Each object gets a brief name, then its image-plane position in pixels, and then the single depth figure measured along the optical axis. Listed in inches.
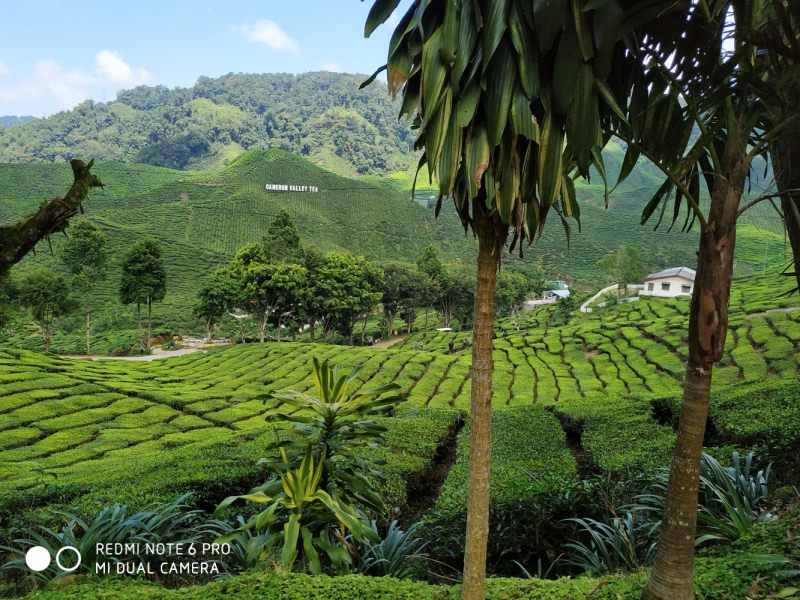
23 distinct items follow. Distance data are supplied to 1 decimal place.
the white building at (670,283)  1690.5
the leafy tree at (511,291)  1857.8
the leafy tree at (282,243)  1473.9
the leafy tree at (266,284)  1233.4
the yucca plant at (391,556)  153.6
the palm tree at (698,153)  105.3
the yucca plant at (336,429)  152.7
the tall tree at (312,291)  1298.0
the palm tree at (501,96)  98.1
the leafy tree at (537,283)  2228.1
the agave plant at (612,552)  141.6
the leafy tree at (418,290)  1569.9
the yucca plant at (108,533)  140.3
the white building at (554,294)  2267.5
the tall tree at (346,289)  1328.7
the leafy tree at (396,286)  1535.4
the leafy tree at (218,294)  1370.6
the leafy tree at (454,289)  1744.6
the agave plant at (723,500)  137.7
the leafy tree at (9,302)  1041.9
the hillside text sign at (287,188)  3406.3
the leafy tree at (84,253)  1257.4
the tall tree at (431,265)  1695.4
